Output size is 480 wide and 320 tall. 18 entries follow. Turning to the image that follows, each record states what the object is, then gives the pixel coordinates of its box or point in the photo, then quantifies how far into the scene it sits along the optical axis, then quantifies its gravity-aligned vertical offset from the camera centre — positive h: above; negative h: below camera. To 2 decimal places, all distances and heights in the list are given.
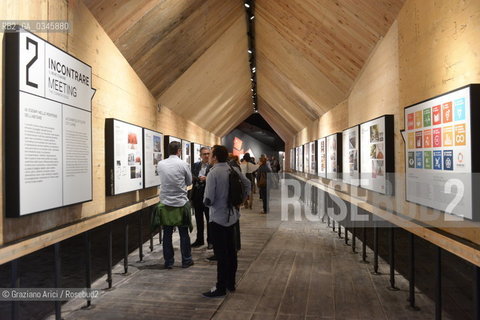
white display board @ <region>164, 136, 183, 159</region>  6.98 +0.44
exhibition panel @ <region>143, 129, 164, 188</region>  5.53 +0.13
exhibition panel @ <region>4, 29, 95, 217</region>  2.38 +0.29
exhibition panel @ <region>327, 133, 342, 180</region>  6.68 +0.10
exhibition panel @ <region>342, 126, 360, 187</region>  5.43 +0.09
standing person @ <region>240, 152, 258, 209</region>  10.48 -0.17
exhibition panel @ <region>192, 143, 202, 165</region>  9.74 +0.33
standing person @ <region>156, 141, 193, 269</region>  4.59 -0.49
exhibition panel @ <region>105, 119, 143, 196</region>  4.26 +0.10
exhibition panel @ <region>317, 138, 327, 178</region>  8.01 +0.12
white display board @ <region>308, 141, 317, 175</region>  9.57 +0.11
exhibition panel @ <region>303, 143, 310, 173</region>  11.16 +0.14
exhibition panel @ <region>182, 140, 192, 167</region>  8.46 +0.29
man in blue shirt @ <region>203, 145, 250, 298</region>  3.72 -0.62
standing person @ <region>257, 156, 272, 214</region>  9.61 -0.50
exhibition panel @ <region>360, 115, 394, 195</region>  4.25 +0.08
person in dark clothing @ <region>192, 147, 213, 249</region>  5.69 -0.42
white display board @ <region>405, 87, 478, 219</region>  2.59 +0.06
